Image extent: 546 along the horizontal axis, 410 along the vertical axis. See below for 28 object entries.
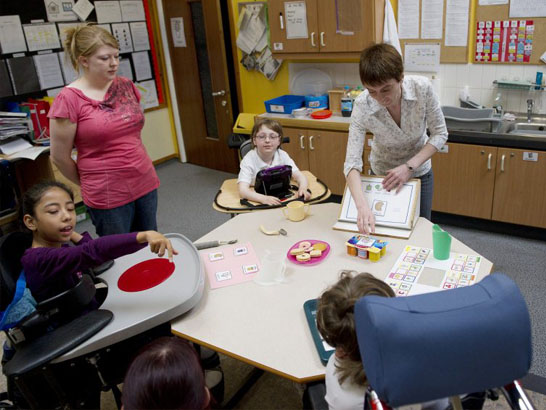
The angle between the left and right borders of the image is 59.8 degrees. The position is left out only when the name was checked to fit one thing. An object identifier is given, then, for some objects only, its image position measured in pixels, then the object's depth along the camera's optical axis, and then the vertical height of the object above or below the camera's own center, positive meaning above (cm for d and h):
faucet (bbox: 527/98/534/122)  328 -64
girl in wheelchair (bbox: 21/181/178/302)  158 -63
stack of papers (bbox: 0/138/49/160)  350 -69
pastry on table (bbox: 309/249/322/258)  183 -82
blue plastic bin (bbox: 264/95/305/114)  409 -60
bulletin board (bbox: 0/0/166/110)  390 +1
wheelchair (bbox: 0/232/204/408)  143 -84
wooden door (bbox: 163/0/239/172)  464 -42
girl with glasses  259 -66
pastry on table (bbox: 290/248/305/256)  185 -81
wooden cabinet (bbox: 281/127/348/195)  376 -96
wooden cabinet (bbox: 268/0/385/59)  348 +0
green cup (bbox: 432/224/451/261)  172 -78
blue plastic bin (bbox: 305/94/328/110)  405 -59
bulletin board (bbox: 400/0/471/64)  348 -25
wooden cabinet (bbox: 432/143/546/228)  304 -107
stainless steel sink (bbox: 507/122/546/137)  318 -75
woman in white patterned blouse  202 -47
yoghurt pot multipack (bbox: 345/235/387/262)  177 -79
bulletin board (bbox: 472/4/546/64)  314 -6
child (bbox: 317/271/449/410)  112 -69
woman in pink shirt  202 -38
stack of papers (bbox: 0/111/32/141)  358 -51
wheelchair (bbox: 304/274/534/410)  70 -46
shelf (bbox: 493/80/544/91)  324 -48
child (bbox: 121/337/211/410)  103 -71
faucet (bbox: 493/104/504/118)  340 -67
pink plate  181 -83
